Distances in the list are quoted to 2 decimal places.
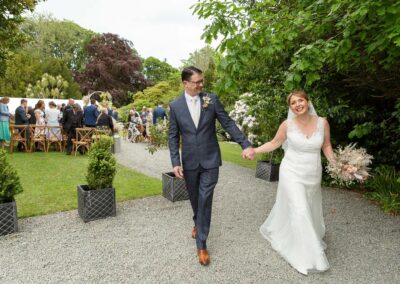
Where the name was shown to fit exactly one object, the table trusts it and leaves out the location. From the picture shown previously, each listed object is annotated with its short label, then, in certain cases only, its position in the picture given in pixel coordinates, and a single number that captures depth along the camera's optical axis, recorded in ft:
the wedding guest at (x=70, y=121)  36.28
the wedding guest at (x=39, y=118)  38.01
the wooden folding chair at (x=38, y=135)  37.17
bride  11.31
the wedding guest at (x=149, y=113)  45.63
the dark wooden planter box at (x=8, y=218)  13.62
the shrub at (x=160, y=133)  21.75
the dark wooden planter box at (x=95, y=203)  15.57
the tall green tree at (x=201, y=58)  131.23
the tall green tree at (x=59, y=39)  137.21
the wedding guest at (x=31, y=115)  41.16
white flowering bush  27.84
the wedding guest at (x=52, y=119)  39.09
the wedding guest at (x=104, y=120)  35.79
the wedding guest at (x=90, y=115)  36.91
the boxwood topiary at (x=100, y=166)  16.10
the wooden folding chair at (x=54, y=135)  38.24
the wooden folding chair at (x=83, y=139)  35.33
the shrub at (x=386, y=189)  18.56
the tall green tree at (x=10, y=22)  36.81
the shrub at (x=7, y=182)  13.67
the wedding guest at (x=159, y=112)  46.35
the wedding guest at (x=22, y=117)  36.91
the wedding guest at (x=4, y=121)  34.88
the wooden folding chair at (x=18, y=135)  36.22
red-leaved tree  122.93
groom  11.59
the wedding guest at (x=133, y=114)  58.62
